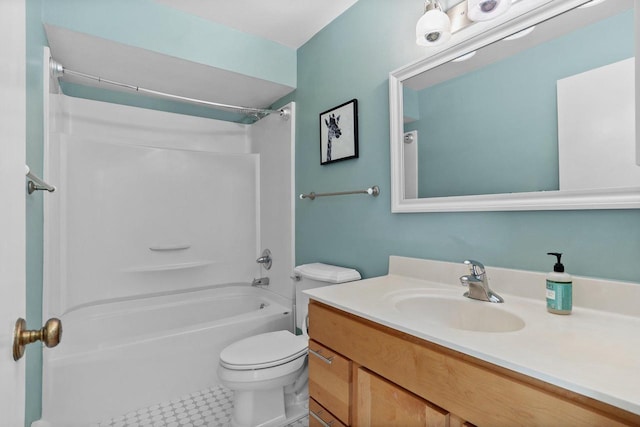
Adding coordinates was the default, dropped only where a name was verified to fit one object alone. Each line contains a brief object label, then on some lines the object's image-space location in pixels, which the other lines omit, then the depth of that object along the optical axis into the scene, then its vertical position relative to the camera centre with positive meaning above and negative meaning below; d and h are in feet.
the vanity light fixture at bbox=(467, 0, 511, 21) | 3.68 +2.45
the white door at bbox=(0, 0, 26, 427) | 1.44 +0.08
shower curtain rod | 5.57 +2.54
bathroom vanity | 1.92 -1.09
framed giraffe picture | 5.72 +1.57
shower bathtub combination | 5.45 -0.80
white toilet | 4.69 -2.36
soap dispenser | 2.93 -0.73
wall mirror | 3.02 +1.13
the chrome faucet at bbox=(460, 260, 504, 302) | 3.51 -0.76
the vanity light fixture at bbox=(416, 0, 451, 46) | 4.01 +2.42
